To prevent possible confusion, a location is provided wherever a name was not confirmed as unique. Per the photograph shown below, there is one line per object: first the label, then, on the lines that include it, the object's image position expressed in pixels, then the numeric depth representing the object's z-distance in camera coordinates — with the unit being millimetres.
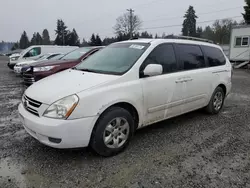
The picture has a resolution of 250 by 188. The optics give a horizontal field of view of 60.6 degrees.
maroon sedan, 6465
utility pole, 51869
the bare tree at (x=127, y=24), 54356
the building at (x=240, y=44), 18562
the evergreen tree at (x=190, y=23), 54188
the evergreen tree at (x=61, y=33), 63188
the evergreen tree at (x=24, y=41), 79488
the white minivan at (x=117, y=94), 2717
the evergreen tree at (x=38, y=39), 76912
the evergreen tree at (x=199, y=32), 55250
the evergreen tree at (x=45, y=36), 83619
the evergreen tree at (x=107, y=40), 58016
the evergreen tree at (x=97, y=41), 50288
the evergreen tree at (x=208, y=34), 49250
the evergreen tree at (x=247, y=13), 24053
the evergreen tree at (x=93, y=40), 51169
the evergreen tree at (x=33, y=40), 79094
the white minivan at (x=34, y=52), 14237
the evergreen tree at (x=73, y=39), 61844
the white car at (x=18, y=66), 11282
